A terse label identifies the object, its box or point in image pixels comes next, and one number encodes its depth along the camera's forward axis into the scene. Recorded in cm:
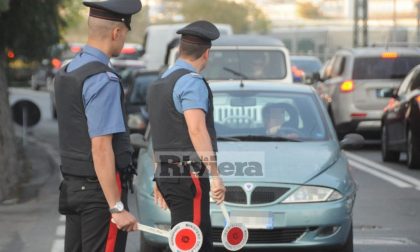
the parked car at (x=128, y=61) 3853
